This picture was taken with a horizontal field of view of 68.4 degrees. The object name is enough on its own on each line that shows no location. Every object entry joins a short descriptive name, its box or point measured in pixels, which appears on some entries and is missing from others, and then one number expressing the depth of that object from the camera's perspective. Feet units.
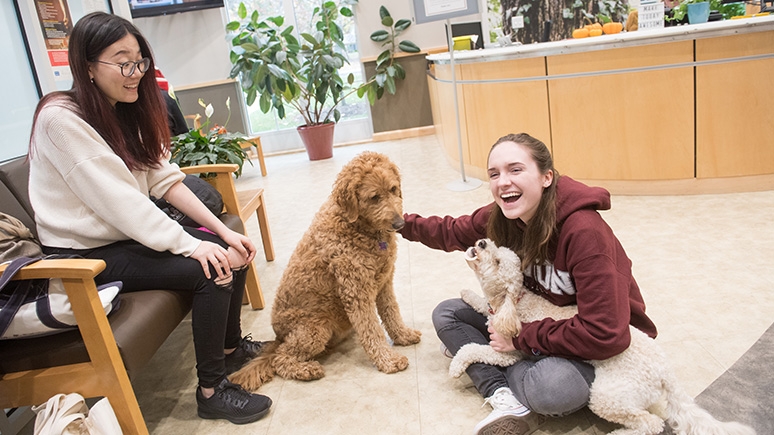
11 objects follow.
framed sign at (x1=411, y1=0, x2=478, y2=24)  14.65
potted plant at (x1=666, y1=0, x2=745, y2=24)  14.71
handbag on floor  5.35
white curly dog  5.29
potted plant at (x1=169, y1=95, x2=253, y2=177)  11.18
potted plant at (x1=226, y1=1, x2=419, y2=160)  23.57
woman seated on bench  6.11
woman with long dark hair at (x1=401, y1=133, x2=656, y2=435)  5.44
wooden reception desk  12.21
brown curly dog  7.22
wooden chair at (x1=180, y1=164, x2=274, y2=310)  9.96
